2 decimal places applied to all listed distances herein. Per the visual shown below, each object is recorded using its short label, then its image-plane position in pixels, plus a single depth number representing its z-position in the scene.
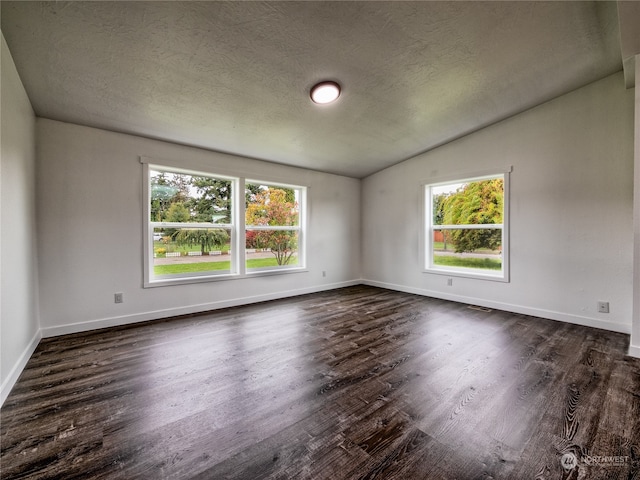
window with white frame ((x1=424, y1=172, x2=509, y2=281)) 3.88
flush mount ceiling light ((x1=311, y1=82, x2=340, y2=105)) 2.62
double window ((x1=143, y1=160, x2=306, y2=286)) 3.47
